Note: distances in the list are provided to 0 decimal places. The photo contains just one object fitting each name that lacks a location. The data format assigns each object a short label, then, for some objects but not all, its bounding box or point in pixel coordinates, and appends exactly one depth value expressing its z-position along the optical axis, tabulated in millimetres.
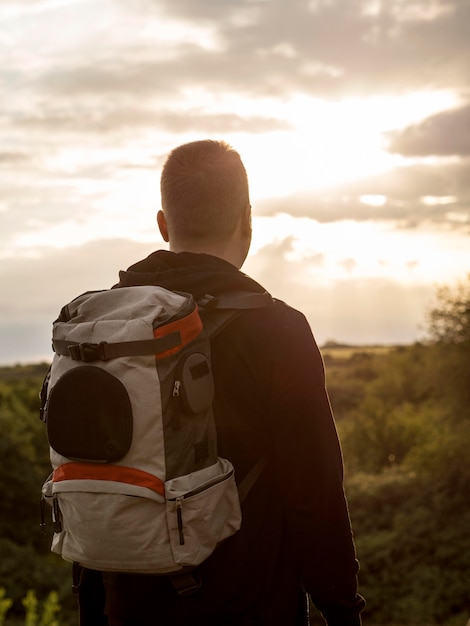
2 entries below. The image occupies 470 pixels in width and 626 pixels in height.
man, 2205
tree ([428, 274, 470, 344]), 31938
